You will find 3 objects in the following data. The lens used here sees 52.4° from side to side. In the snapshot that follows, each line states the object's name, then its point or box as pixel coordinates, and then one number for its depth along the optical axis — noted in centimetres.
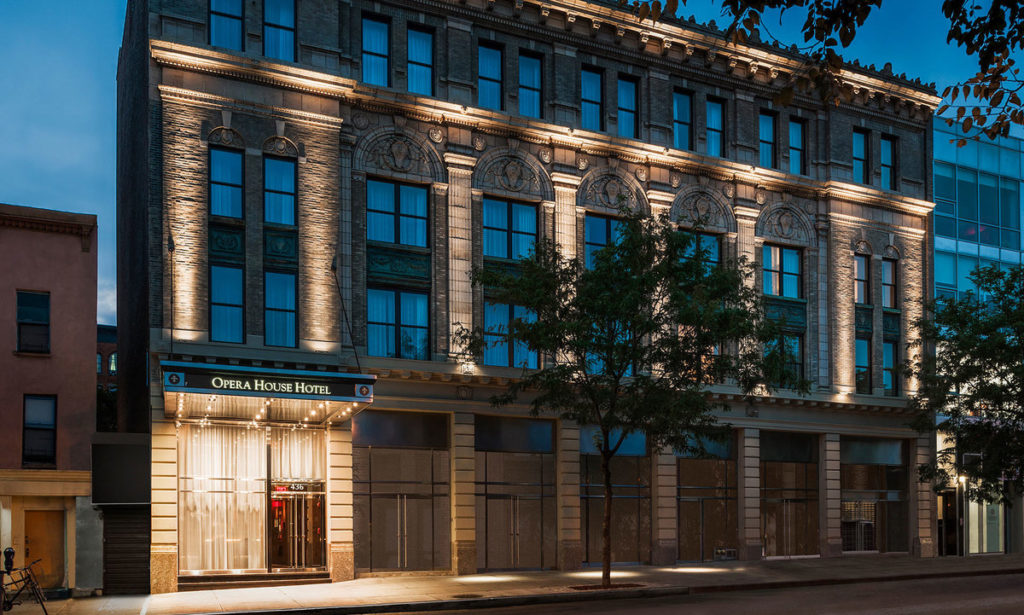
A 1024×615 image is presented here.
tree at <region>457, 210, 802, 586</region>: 2595
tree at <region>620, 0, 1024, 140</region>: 867
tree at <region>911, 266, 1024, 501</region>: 3325
